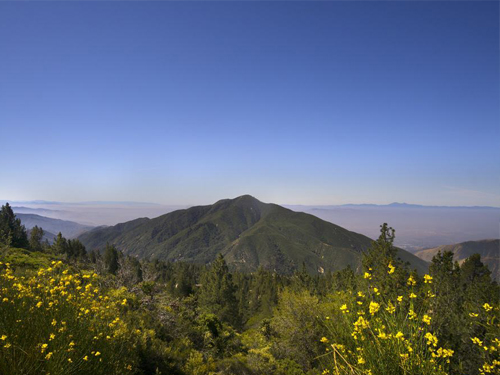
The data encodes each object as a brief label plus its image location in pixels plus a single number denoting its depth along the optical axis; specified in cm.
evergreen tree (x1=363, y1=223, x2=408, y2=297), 2624
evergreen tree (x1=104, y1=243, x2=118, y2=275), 7019
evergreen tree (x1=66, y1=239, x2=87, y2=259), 7252
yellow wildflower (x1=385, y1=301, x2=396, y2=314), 395
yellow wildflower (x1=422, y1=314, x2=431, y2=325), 368
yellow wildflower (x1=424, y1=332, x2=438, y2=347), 361
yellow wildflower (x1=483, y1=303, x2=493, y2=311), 456
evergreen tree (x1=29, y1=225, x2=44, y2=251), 7288
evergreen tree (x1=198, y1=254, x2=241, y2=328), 3697
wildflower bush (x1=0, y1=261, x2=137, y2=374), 361
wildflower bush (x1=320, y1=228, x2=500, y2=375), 345
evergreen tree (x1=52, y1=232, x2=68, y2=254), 6276
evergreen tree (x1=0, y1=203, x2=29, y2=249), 5632
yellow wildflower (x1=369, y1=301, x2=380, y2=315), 396
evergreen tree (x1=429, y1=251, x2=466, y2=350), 1725
